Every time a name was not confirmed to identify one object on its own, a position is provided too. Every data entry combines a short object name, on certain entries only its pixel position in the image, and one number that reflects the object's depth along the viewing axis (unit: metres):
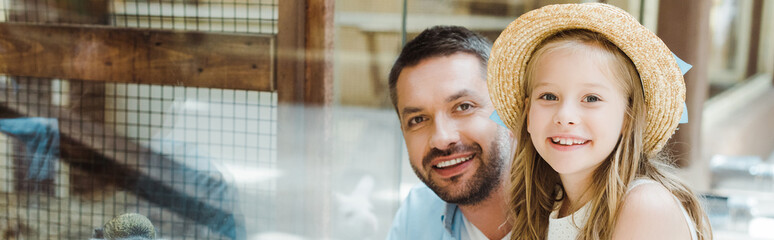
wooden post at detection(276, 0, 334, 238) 1.42
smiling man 1.30
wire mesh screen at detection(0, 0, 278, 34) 1.40
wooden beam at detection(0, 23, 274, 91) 1.41
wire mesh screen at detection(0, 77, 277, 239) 1.44
